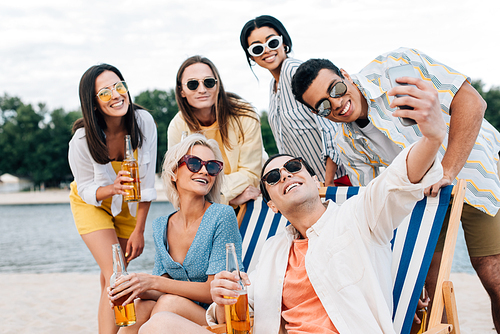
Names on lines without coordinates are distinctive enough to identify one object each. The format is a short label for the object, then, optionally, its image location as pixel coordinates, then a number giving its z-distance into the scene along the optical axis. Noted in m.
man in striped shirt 2.28
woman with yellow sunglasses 3.15
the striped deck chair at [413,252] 2.29
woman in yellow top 3.49
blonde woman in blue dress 2.31
